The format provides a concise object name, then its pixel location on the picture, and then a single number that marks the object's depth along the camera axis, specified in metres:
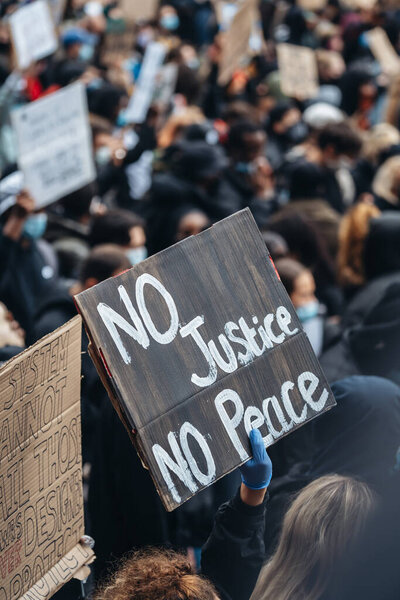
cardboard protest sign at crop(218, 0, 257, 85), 6.56
